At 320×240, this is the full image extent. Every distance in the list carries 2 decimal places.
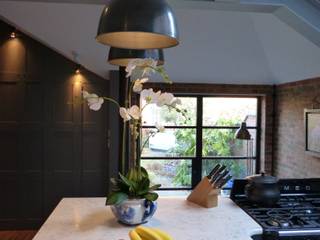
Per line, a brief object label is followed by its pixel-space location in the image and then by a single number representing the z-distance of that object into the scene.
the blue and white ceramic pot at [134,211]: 1.62
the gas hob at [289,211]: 1.66
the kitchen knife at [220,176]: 2.01
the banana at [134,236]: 1.29
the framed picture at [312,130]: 3.52
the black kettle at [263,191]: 1.99
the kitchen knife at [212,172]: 2.05
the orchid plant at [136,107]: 1.50
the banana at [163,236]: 1.32
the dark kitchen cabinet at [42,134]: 4.87
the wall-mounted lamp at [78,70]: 4.88
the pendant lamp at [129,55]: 1.92
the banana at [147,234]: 1.30
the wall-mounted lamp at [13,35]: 4.82
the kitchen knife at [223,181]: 2.01
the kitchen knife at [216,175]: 2.03
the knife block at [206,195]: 2.01
